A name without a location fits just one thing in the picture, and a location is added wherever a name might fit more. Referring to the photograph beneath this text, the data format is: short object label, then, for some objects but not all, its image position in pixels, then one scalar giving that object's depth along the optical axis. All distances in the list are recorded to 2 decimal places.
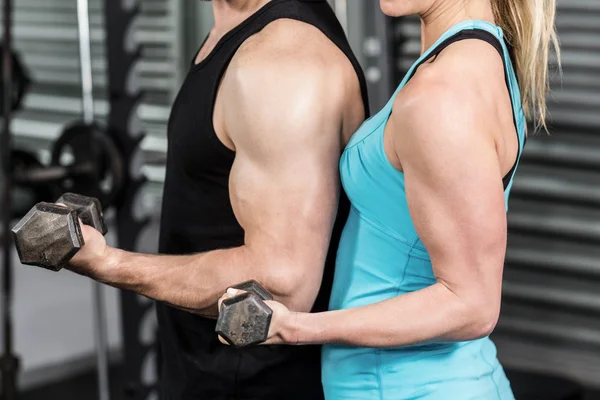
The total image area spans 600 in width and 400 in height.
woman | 1.64
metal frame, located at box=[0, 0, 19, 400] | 4.05
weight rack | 4.10
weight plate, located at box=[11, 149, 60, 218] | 4.31
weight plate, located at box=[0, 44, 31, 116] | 4.45
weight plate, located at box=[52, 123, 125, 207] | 4.15
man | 1.90
